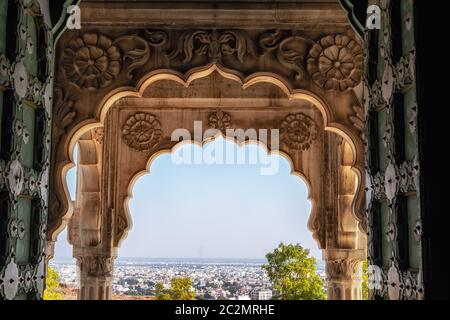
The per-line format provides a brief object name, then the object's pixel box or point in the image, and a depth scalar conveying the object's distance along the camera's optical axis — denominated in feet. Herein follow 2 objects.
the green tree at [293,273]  52.70
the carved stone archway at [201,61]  22.88
